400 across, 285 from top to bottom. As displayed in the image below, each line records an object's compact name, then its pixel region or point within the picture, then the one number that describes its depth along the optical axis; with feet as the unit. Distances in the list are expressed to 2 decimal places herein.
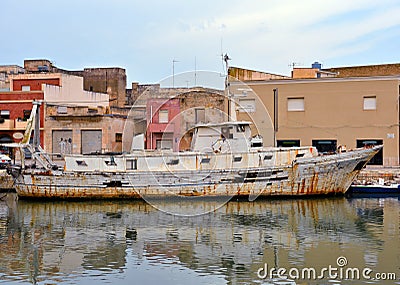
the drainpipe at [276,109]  120.67
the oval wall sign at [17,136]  120.24
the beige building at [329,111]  114.11
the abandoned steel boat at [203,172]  91.56
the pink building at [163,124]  131.85
